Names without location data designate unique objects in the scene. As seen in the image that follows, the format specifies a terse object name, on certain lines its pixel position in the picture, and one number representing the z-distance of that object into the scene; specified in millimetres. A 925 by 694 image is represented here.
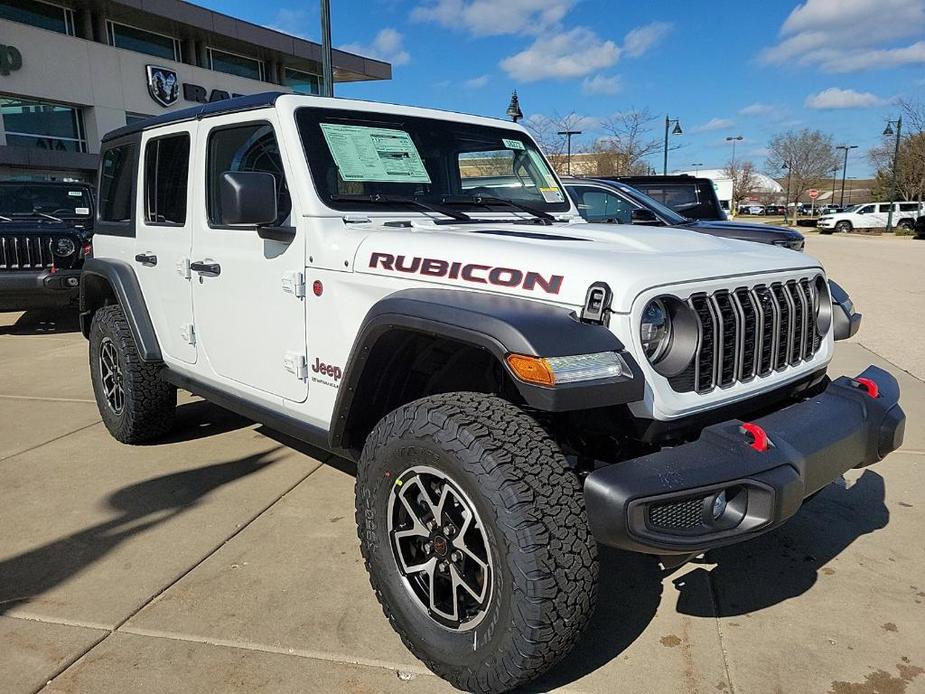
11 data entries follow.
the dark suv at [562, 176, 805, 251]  8109
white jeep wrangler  1992
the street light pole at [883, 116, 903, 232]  35125
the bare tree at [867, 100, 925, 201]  35812
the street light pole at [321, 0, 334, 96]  9773
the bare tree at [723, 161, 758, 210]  61656
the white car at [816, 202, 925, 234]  37344
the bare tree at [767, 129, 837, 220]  51281
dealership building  19047
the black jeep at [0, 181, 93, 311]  8055
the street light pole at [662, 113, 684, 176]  23086
